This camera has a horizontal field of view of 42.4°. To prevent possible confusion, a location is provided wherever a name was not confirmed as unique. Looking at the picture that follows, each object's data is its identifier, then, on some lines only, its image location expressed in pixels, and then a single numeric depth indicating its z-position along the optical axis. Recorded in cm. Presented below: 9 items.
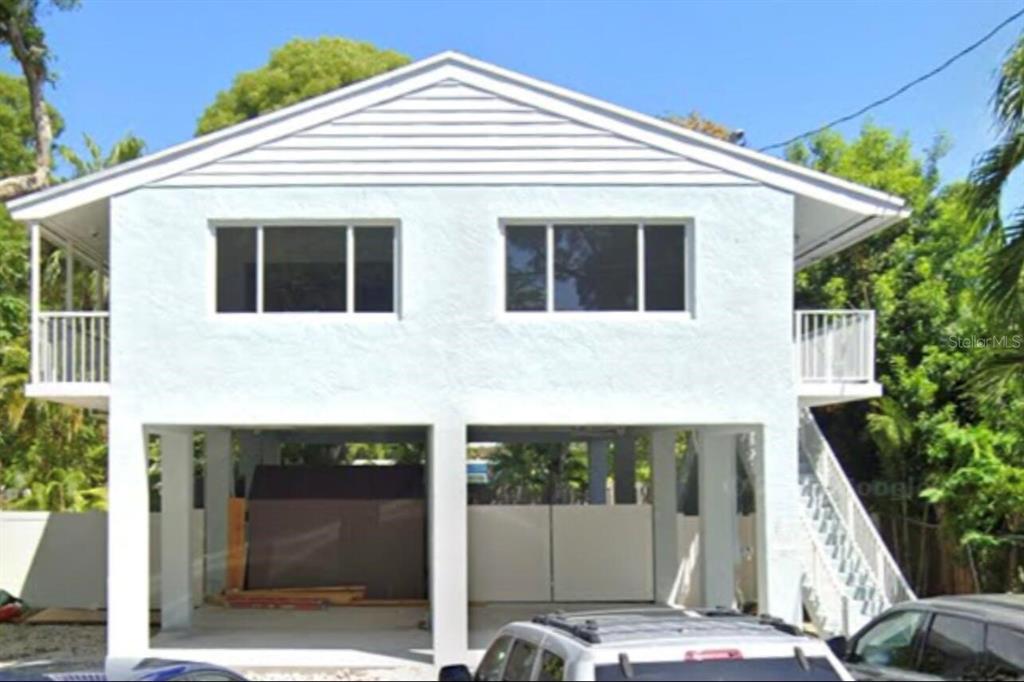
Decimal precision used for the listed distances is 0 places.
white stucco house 1620
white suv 586
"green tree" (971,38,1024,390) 1251
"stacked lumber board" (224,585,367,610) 2172
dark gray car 848
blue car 641
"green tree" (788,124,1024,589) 2009
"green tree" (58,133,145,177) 3238
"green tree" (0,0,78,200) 3045
